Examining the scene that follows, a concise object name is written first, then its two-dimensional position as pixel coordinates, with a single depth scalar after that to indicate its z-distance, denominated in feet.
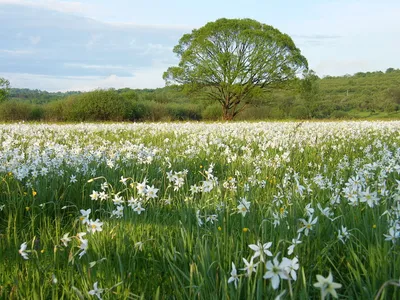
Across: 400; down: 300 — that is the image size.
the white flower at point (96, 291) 6.57
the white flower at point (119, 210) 10.71
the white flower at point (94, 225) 8.08
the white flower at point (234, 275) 6.24
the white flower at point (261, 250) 5.74
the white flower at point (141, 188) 9.58
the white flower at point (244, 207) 9.02
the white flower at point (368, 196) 9.27
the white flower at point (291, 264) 4.75
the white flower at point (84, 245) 7.32
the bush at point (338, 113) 245.78
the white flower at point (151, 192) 9.33
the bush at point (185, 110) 182.10
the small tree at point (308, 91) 160.25
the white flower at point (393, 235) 7.89
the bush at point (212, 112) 194.16
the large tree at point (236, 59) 151.23
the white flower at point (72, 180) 17.40
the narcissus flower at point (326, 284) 4.55
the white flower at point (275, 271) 4.86
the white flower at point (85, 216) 7.69
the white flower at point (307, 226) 7.34
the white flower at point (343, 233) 8.63
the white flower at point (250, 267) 6.09
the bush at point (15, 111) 132.36
